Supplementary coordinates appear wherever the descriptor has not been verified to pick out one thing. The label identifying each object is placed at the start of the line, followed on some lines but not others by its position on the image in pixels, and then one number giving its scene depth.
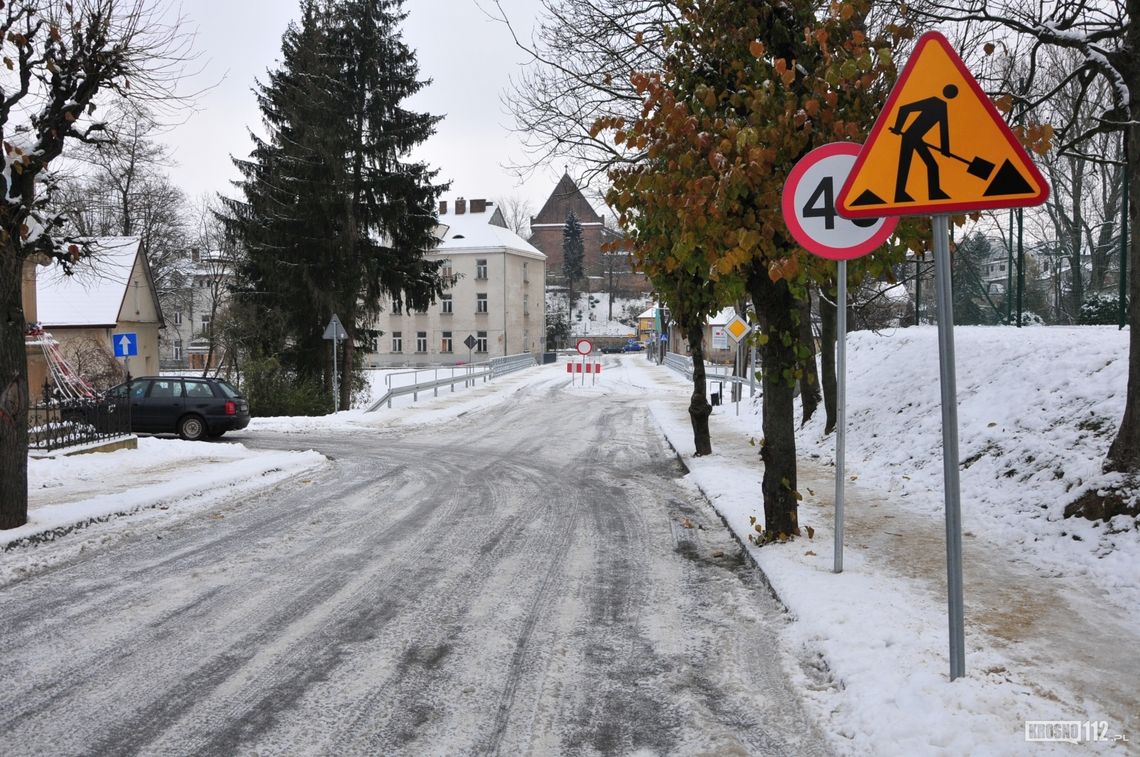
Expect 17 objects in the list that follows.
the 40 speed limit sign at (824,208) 5.79
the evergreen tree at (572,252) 116.67
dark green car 19.38
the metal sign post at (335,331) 24.27
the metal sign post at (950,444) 3.74
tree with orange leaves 6.02
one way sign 25.88
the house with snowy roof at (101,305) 31.67
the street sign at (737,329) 20.49
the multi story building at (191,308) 46.51
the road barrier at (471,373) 27.35
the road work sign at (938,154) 3.66
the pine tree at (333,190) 26.73
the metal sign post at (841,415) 5.95
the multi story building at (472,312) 76.38
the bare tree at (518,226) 116.25
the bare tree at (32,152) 8.00
